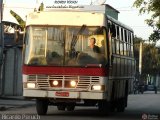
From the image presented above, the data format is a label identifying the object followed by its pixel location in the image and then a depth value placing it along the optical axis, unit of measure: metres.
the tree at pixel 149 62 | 97.00
